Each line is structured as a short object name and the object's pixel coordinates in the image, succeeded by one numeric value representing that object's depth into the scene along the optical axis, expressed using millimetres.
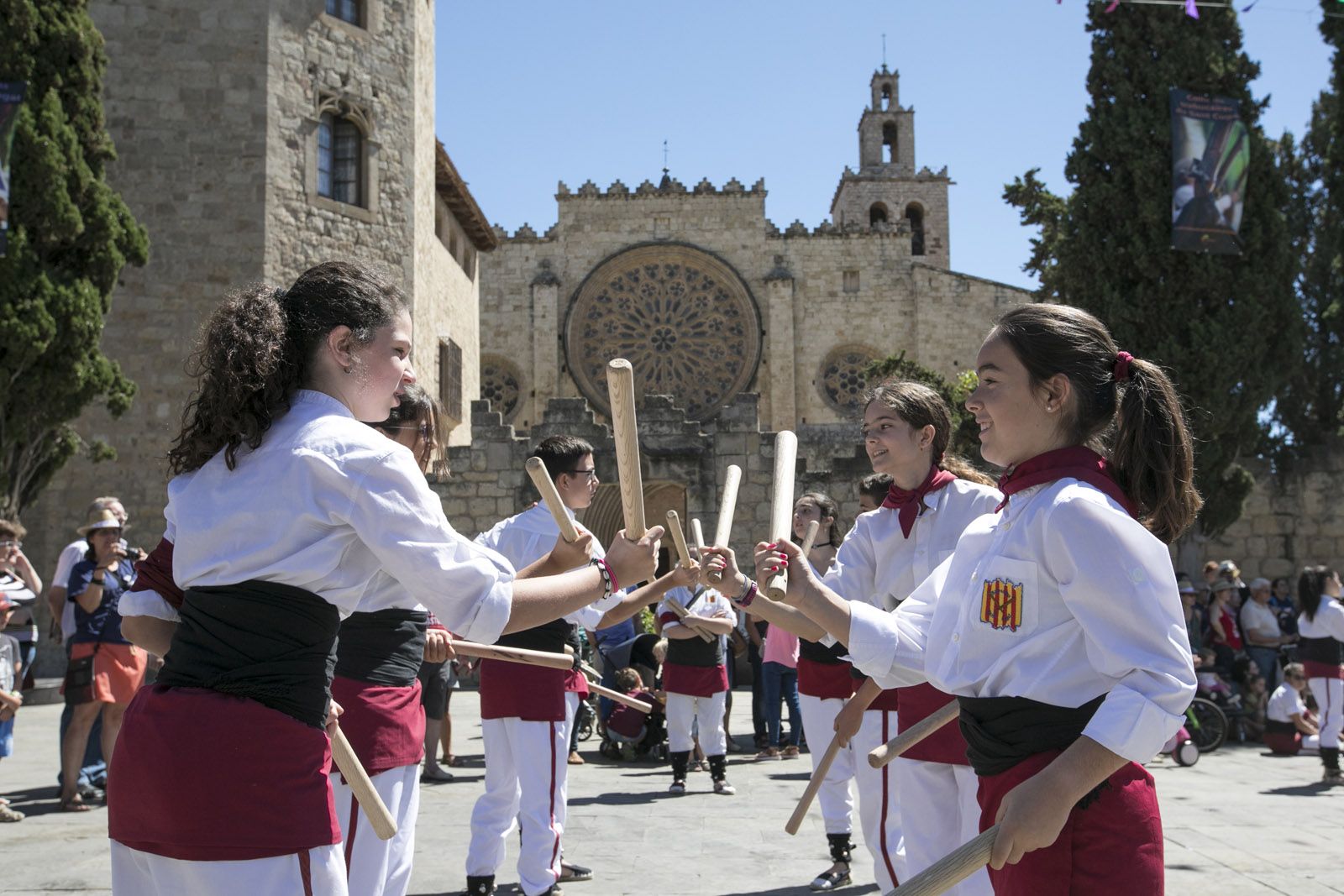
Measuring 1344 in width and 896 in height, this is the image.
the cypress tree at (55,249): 13930
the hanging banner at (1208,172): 17984
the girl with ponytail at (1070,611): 2215
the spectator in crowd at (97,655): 7652
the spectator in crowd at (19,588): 7941
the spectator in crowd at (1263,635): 12773
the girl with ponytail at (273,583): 2180
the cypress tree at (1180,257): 18141
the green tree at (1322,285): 19875
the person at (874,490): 6289
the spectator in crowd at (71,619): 7855
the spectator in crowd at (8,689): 7362
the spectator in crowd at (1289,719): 11102
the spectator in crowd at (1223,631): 12609
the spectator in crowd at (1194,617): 12594
